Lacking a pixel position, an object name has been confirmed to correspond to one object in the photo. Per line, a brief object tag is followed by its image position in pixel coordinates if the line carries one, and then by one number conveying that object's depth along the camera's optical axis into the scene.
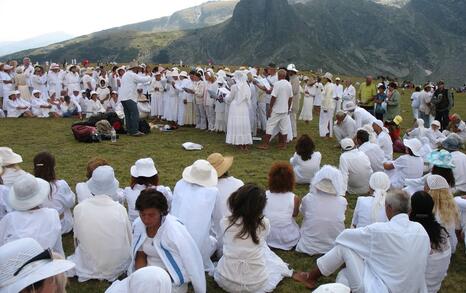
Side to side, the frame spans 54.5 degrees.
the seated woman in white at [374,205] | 5.23
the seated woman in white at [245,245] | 4.50
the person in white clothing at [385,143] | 9.30
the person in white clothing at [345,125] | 11.27
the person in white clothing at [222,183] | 5.48
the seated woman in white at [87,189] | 5.71
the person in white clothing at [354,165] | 8.02
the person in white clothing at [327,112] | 13.53
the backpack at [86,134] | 12.33
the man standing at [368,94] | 14.23
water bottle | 12.52
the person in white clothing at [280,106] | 11.08
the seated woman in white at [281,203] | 5.71
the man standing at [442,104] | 15.04
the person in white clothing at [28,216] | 4.52
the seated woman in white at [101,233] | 4.79
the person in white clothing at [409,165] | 7.71
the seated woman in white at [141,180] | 5.55
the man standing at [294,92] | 12.43
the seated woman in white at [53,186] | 5.78
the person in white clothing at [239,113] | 11.36
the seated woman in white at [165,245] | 4.14
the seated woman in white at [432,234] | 4.34
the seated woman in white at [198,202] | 4.98
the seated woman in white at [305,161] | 8.25
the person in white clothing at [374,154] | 8.55
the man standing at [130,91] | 12.59
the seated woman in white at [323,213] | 5.63
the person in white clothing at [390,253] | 3.89
